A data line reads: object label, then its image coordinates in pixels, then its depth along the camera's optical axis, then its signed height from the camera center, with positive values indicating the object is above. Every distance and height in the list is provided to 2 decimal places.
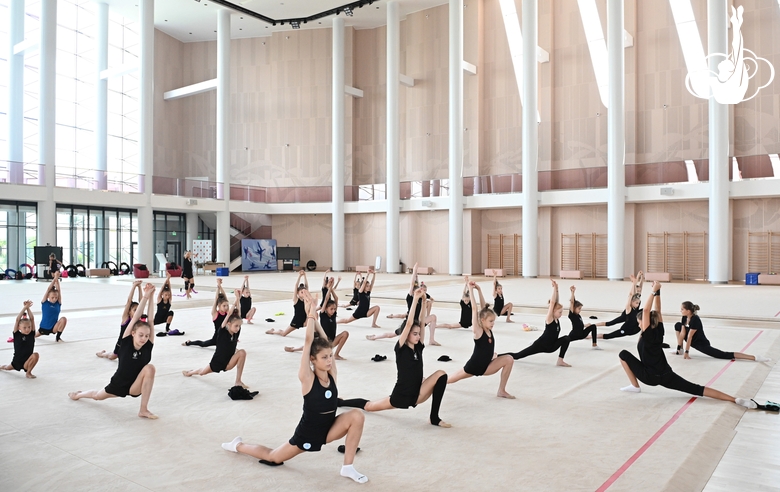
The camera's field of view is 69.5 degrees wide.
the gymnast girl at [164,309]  10.84 -1.12
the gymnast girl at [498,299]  12.48 -1.03
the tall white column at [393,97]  34.97 +9.74
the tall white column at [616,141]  27.98 +5.64
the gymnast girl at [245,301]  11.60 -1.03
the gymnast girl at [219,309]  8.23 -0.84
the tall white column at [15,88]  30.34 +8.97
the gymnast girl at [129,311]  7.56 -0.80
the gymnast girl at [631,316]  10.12 -1.15
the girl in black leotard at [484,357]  6.45 -1.22
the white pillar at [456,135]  32.66 +6.92
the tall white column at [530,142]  30.19 +6.08
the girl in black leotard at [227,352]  6.98 -1.24
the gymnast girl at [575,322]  9.05 -1.10
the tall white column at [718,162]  25.56 +4.23
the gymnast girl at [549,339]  8.21 -1.25
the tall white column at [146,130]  32.41 +7.18
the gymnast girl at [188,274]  19.02 -0.76
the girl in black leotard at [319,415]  4.32 -1.26
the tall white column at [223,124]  35.88 +8.22
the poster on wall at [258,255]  37.62 -0.14
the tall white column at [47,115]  28.52 +6.99
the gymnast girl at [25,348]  7.43 -1.28
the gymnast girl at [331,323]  8.38 -1.07
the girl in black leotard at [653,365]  6.46 -1.33
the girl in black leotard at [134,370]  5.88 -1.24
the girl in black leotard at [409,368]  5.45 -1.12
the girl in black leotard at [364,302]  12.09 -1.04
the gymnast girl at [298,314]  10.51 -1.15
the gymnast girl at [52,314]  9.98 -1.12
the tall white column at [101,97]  34.31 +9.50
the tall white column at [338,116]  37.16 +9.05
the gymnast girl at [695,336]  8.84 -1.32
